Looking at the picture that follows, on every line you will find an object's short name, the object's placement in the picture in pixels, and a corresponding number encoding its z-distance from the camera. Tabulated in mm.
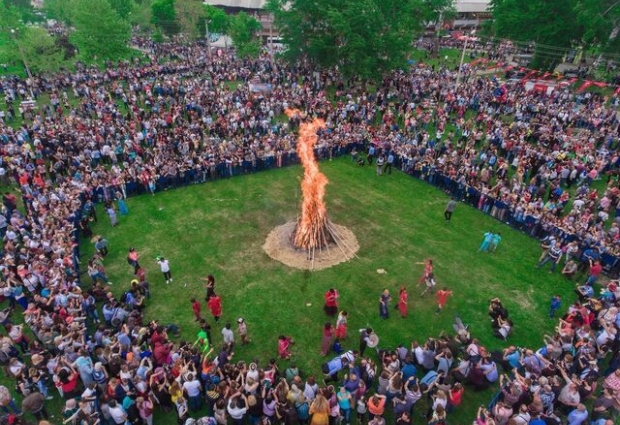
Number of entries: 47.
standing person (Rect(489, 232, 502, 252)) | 19328
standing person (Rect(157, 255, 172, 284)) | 16516
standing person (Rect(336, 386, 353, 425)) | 10848
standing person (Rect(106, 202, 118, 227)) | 20422
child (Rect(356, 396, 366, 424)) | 11080
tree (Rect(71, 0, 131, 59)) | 40406
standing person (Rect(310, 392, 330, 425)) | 10195
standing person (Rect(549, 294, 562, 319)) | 15445
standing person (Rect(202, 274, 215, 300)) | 15375
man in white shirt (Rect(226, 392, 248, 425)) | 10344
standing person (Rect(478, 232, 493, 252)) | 19317
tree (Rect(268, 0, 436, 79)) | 36250
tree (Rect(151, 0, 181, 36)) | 64688
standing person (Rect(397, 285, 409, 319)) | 15055
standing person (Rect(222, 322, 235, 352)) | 13031
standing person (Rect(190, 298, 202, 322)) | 14508
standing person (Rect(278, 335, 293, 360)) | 13171
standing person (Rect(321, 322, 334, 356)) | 13227
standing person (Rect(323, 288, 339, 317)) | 15102
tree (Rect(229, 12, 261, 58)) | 48000
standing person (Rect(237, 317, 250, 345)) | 13703
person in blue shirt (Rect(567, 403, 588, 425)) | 10363
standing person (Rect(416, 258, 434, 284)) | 16156
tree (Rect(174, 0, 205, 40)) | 57219
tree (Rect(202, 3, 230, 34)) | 64188
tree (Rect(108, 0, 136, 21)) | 63312
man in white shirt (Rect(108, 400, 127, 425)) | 10227
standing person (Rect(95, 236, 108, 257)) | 18188
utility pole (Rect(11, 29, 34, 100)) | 35906
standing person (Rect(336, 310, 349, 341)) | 13898
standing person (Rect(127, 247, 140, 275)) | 16891
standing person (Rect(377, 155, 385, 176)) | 26578
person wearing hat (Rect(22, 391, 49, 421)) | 10719
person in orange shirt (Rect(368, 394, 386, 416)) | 10555
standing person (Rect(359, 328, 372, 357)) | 13164
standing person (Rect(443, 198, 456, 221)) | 21312
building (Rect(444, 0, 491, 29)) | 68875
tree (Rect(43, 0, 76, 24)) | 61312
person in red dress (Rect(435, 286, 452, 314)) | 15594
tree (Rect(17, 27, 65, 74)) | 38438
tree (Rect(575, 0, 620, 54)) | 35156
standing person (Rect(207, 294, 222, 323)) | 14584
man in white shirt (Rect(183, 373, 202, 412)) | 11109
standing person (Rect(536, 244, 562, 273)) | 17964
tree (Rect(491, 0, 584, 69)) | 39594
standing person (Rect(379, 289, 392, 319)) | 15203
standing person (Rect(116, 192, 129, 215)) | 21641
